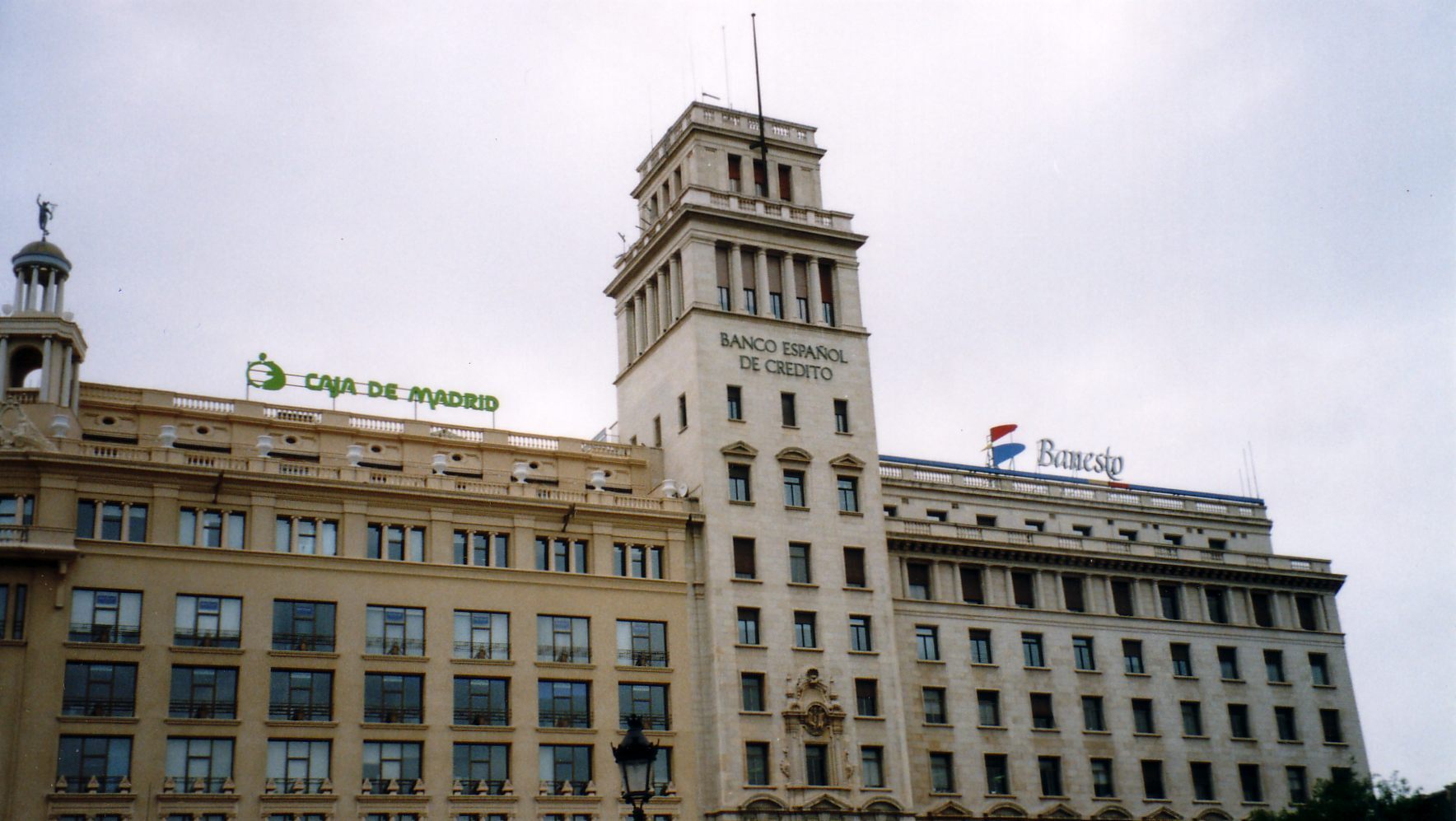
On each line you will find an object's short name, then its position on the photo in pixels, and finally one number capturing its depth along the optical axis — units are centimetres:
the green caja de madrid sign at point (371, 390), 7581
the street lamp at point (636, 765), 3191
